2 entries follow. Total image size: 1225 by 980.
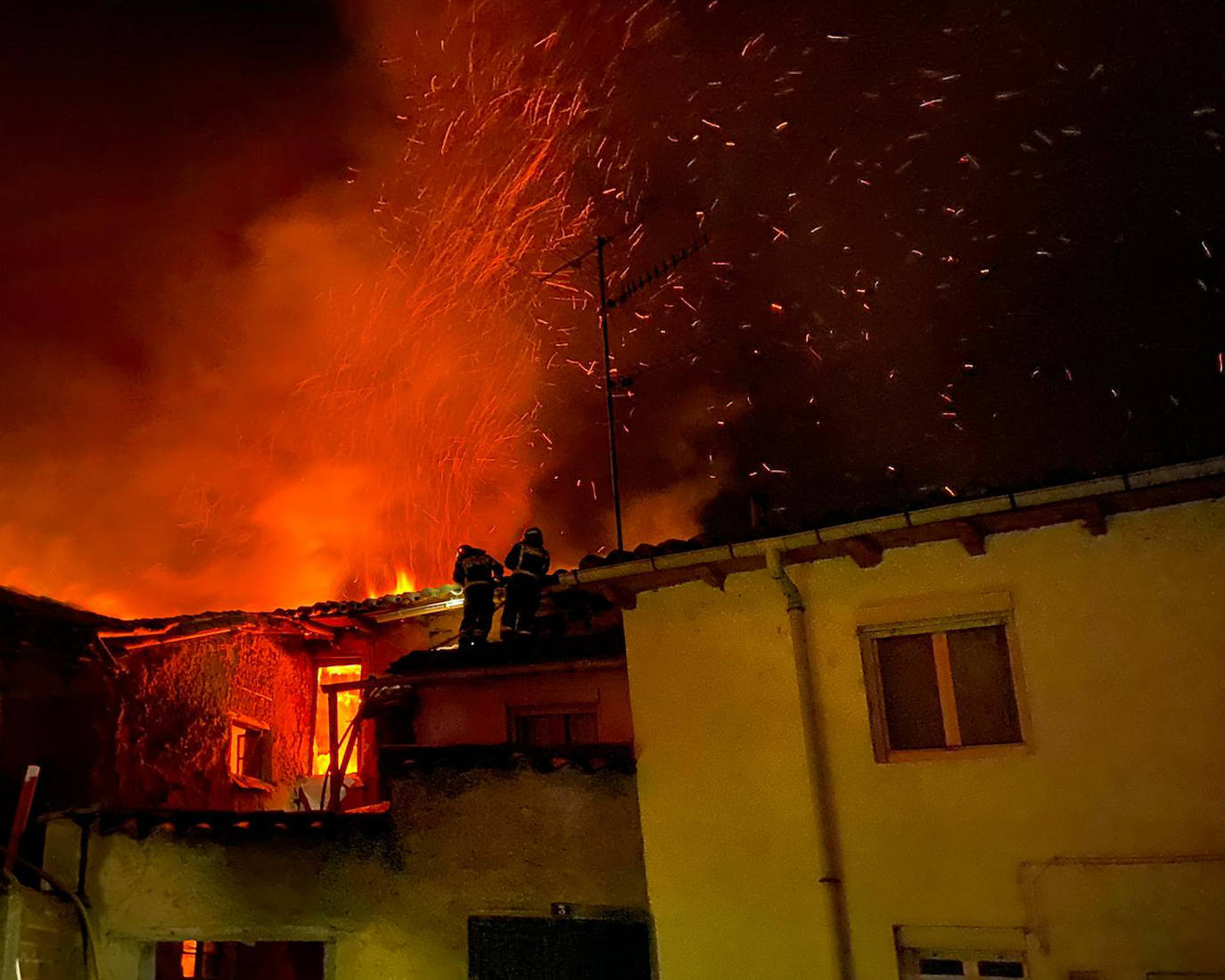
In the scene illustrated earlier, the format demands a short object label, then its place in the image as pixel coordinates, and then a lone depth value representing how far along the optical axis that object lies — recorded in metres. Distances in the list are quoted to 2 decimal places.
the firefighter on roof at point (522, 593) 13.14
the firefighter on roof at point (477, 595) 13.80
